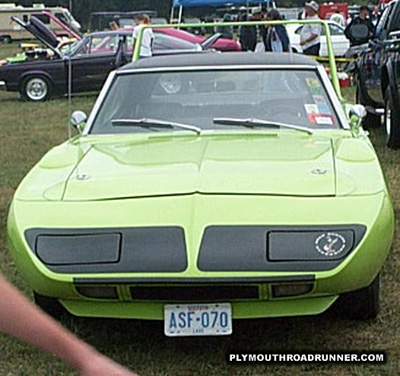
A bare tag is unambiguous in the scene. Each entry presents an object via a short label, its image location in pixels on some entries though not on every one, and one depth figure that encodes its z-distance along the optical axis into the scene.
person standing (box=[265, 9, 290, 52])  14.55
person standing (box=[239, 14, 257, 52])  18.61
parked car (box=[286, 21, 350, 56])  26.08
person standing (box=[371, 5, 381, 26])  28.55
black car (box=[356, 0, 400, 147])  10.15
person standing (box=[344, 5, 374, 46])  11.55
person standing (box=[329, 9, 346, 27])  33.85
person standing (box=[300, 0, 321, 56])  15.91
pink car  21.00
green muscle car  3.96
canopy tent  23.89
